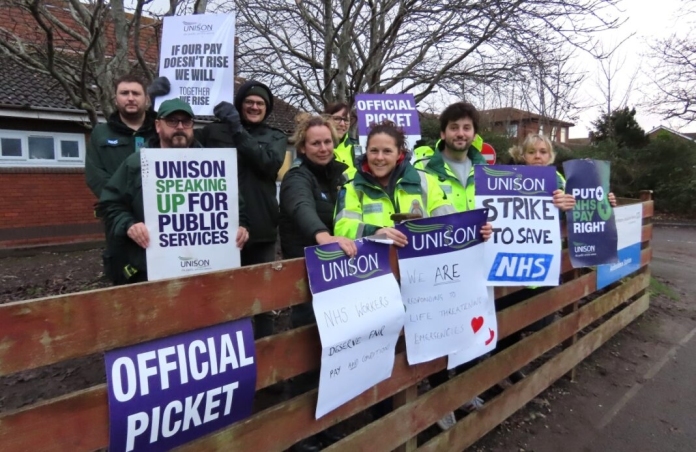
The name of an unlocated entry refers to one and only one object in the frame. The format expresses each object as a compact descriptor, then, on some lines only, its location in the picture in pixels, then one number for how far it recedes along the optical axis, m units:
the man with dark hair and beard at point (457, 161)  3.38
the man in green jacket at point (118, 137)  3.11
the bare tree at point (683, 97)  22.16
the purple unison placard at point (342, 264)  2.06
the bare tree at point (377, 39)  7.68
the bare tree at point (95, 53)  4.76
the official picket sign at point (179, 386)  1.52
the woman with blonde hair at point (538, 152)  3.86
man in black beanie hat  3.15
